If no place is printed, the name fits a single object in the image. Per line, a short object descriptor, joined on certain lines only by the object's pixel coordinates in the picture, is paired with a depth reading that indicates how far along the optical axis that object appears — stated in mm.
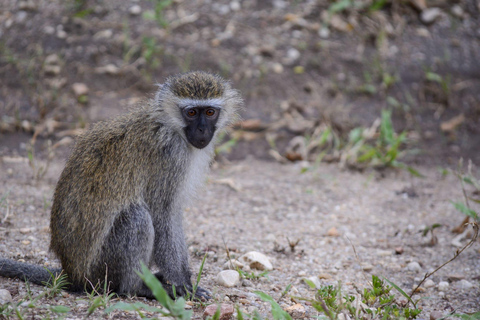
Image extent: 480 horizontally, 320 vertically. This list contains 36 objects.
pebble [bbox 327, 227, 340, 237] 10117
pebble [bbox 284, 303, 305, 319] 6754
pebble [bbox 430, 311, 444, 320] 6852
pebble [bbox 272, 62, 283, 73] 16187
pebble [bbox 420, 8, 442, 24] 17797
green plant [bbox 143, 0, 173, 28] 16125
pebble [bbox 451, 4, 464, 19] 18031
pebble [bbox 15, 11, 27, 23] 16000
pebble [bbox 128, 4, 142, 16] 16687
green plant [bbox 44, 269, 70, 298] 6676
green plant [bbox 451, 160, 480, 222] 9234
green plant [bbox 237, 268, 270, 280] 7824
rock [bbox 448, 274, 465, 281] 8508
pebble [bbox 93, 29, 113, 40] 16069
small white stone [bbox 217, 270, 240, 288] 7635
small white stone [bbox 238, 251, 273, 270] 8352
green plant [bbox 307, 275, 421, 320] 6477
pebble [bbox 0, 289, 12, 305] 6191
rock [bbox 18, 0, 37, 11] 16328
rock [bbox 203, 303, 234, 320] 6332
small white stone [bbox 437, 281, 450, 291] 8220
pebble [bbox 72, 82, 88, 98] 14766
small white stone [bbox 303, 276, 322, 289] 7823
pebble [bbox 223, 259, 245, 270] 8141
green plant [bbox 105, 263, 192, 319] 5062
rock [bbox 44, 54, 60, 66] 15309
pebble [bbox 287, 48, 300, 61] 16531
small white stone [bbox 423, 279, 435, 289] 8344
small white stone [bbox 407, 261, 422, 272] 8906
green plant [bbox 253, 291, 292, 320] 5914
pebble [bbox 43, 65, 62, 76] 15028
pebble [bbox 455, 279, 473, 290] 8227
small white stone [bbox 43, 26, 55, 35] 15875
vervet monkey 7207
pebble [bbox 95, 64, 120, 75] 15445
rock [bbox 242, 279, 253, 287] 7777
